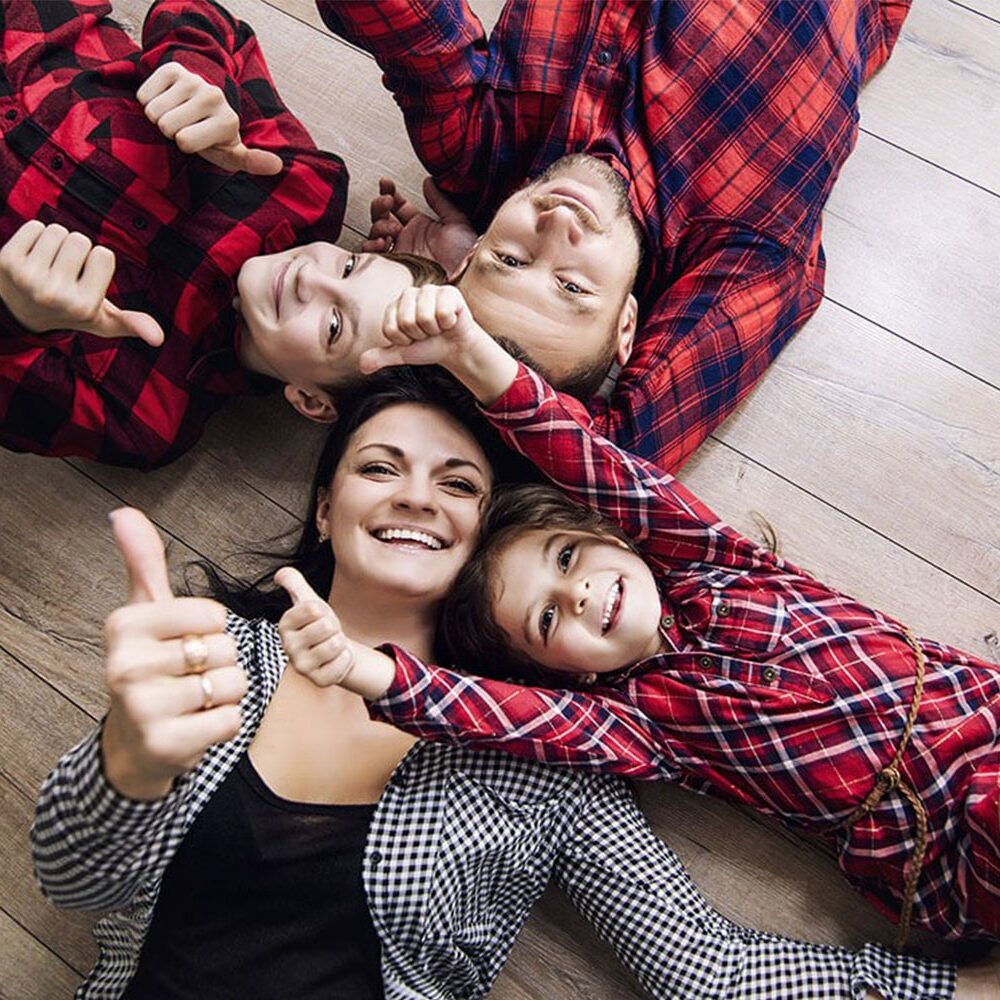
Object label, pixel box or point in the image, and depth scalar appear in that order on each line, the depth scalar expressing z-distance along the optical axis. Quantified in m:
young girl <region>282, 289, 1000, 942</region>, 1.07
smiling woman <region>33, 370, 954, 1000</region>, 1.05
